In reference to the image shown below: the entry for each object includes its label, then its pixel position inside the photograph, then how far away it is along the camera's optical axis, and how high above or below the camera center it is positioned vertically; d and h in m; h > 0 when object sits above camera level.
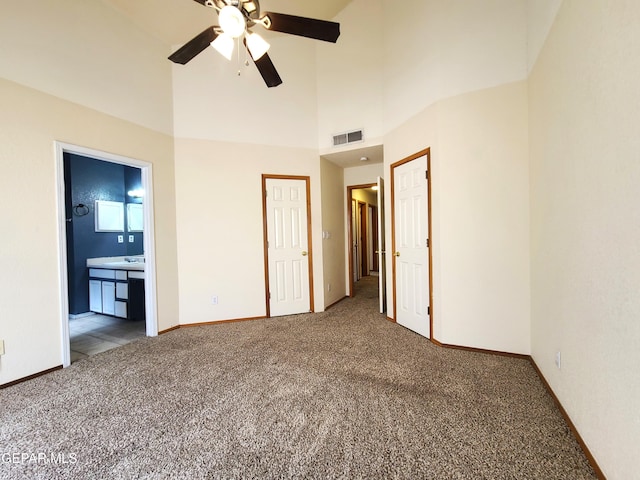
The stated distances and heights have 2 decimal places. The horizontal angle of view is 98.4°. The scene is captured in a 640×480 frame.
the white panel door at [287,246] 4.03 -0.20
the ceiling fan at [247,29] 1.79 +1.44
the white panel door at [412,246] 3.09 -0.18
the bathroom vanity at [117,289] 3.97 -0.78
